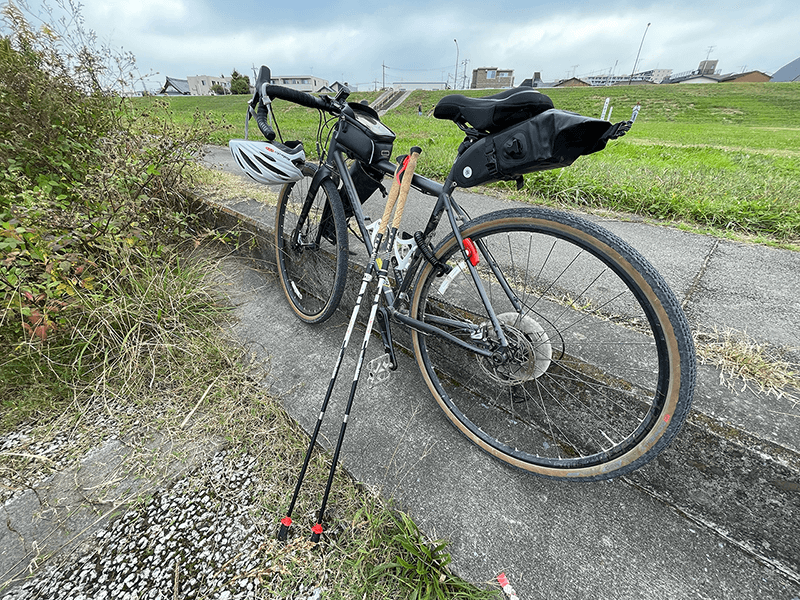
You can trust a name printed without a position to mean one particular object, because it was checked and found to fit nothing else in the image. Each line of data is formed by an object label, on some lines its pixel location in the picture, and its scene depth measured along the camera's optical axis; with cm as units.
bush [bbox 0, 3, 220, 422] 190
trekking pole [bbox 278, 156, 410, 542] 128
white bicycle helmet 187
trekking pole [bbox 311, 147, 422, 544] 139
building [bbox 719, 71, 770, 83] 6209
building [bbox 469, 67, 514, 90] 5778
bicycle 114
